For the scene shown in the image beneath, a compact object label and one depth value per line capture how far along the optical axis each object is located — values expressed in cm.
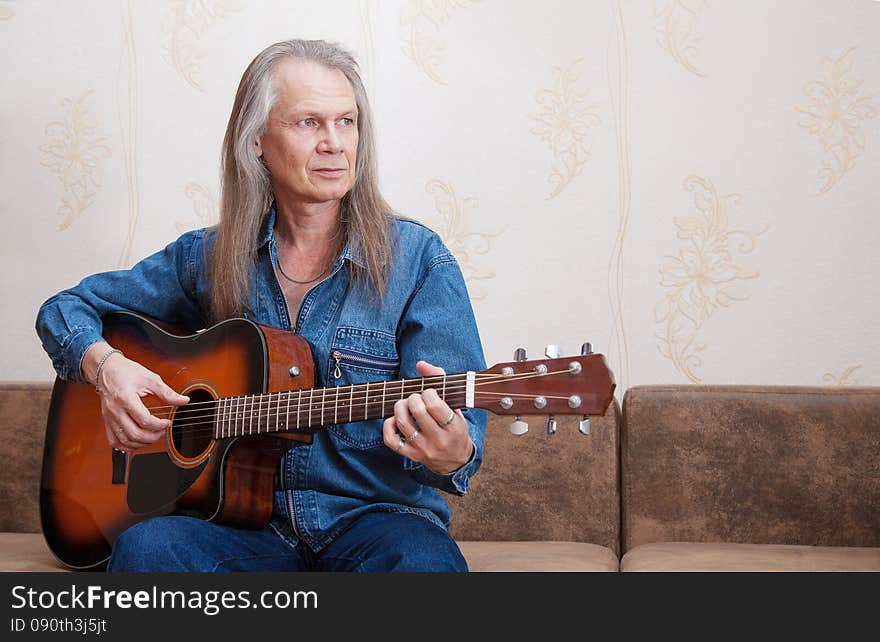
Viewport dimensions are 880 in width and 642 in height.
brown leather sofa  208
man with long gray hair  156
